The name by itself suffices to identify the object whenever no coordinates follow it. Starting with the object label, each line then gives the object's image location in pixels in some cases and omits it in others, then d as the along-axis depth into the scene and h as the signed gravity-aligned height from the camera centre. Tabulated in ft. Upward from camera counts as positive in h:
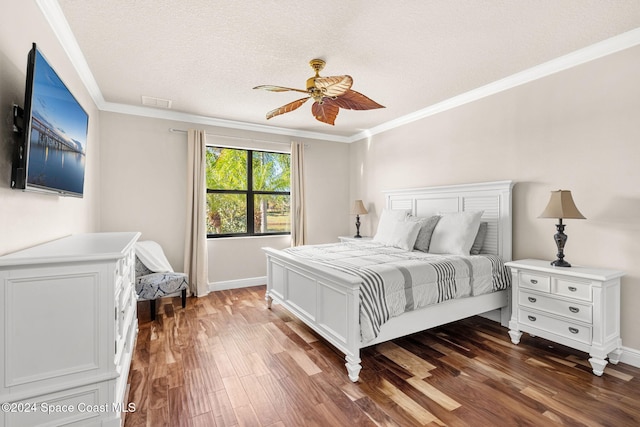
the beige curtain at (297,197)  16.60 +0.94
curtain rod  13.99 +3.82
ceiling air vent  12.03 +4.51
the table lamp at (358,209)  16.40 +0.32
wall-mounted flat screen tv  4.82 +1.47
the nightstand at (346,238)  16.23 -1.26
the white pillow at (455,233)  10.39 -0.61
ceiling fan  7.87 +3.34
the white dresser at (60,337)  4.38 -1.91
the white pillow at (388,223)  12.66 -0.33
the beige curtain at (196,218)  13.98 -0.21
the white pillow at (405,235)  11.43 -0.74
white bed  7.43 -2.27
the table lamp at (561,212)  8.09 +0.13
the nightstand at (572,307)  7.49 -2.39
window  15.48 +1.13
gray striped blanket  7.45 -1.69
